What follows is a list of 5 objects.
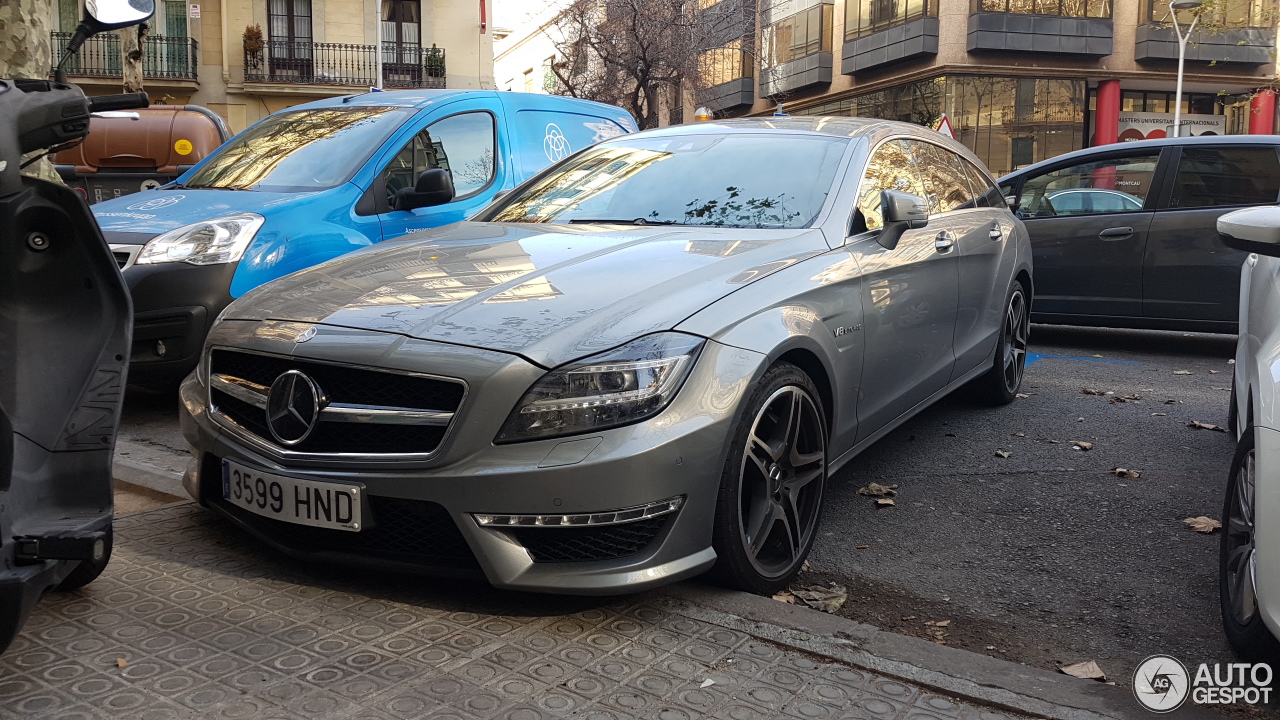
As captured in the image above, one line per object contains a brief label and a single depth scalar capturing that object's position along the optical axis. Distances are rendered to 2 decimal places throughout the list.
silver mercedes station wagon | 2.86
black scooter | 2.50
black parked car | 7.93
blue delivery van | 5.29
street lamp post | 28.12
